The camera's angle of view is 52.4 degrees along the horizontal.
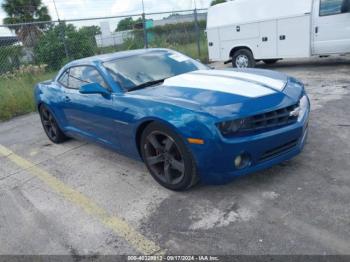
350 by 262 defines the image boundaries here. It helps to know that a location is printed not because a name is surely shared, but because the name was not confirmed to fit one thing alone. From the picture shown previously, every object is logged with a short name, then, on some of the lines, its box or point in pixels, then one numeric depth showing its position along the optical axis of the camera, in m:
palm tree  28.64
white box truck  8.82
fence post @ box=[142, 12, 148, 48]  13.09
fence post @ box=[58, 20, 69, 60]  11.25
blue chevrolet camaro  3.16
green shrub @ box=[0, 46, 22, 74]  11.42
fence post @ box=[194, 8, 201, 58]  14.74
